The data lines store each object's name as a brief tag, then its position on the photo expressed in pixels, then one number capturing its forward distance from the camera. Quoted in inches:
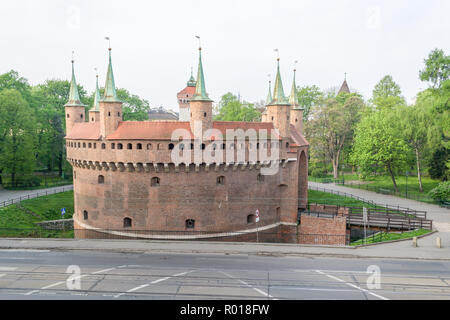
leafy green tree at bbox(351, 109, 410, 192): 1779.0
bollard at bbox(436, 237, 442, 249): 977.0
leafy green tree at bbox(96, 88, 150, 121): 2625.5
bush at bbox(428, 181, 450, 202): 1498.5
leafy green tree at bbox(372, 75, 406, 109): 2915.8
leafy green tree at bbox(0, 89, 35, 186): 1988.2
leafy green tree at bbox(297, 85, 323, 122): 2669.8
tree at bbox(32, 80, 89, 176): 2327.8
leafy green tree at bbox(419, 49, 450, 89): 1717.5
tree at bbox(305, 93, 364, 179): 2327.8
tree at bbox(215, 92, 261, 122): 2598.4
